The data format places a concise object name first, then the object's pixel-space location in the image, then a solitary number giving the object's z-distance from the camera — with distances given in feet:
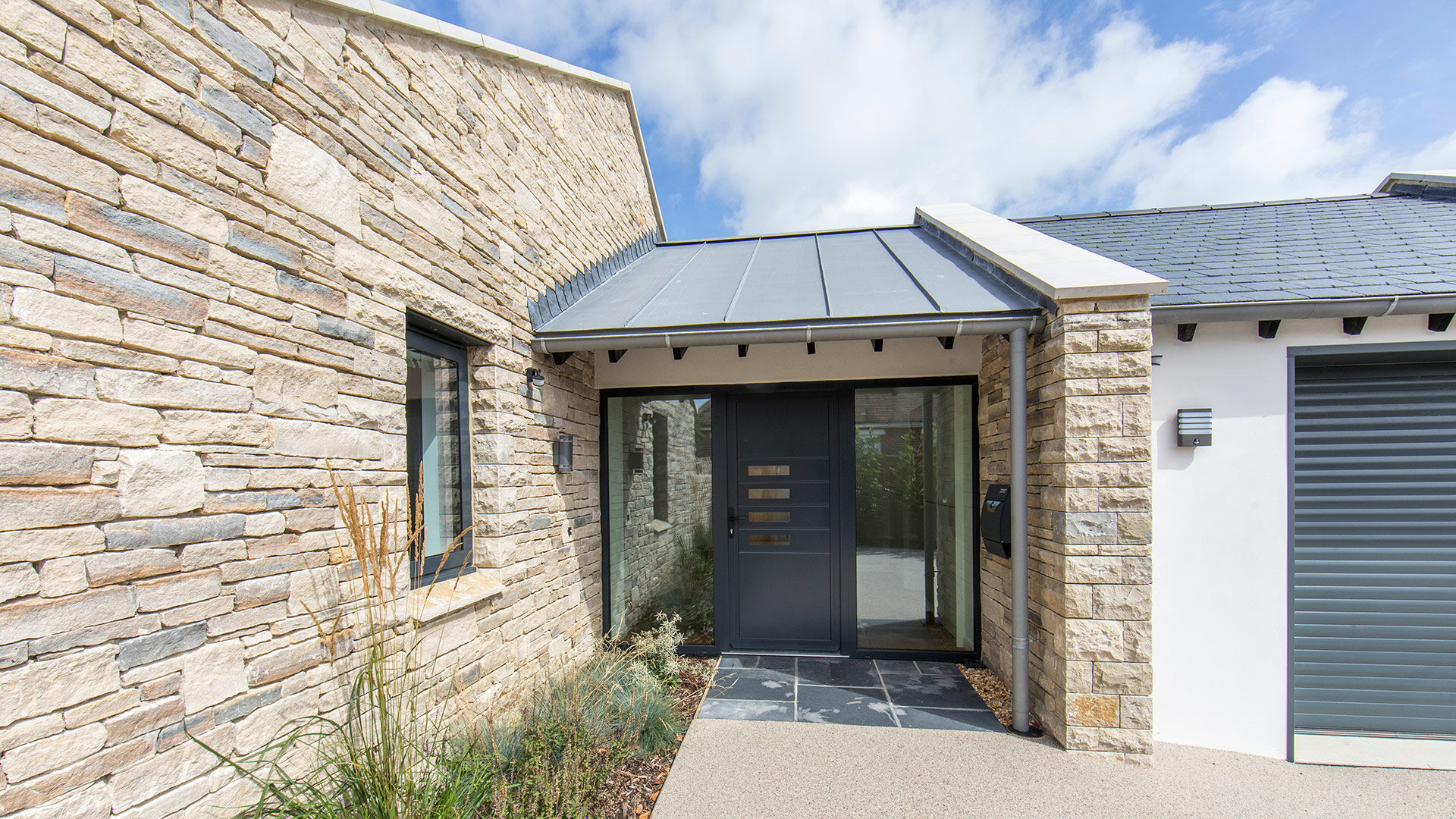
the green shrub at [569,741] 8.59
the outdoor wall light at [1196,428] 11.57
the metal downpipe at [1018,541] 11.66
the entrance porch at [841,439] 11.91
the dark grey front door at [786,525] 16.35
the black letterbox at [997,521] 12.41
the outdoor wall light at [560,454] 13.85
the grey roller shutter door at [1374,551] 11.91
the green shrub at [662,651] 14.20
